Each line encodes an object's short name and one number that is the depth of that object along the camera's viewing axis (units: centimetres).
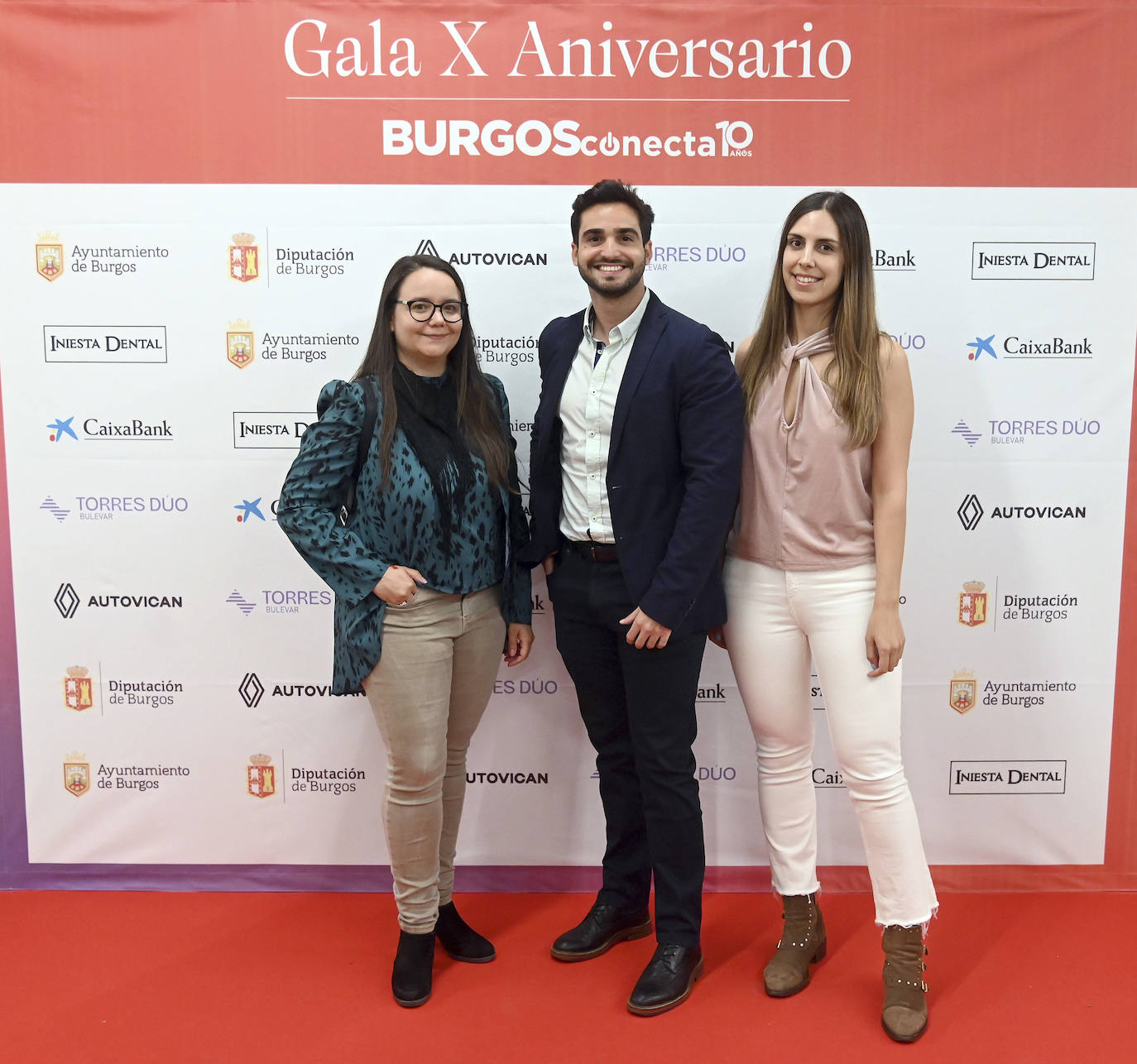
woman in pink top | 197
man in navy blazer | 196
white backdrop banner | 248
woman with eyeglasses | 199
